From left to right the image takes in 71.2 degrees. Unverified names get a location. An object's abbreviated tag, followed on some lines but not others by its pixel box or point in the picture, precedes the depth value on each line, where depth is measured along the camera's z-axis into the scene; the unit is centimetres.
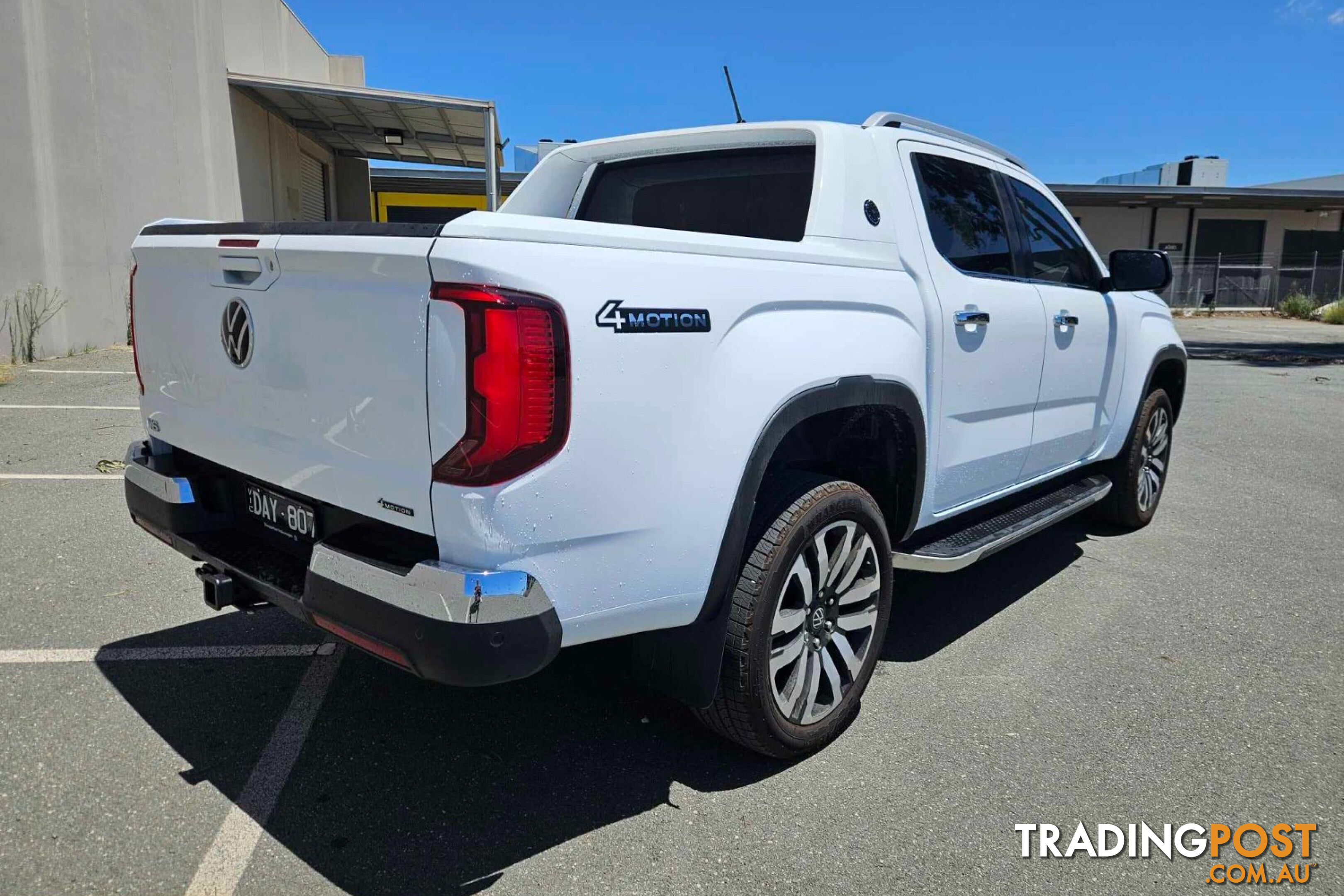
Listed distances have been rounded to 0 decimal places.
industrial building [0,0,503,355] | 1091
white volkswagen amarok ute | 214
